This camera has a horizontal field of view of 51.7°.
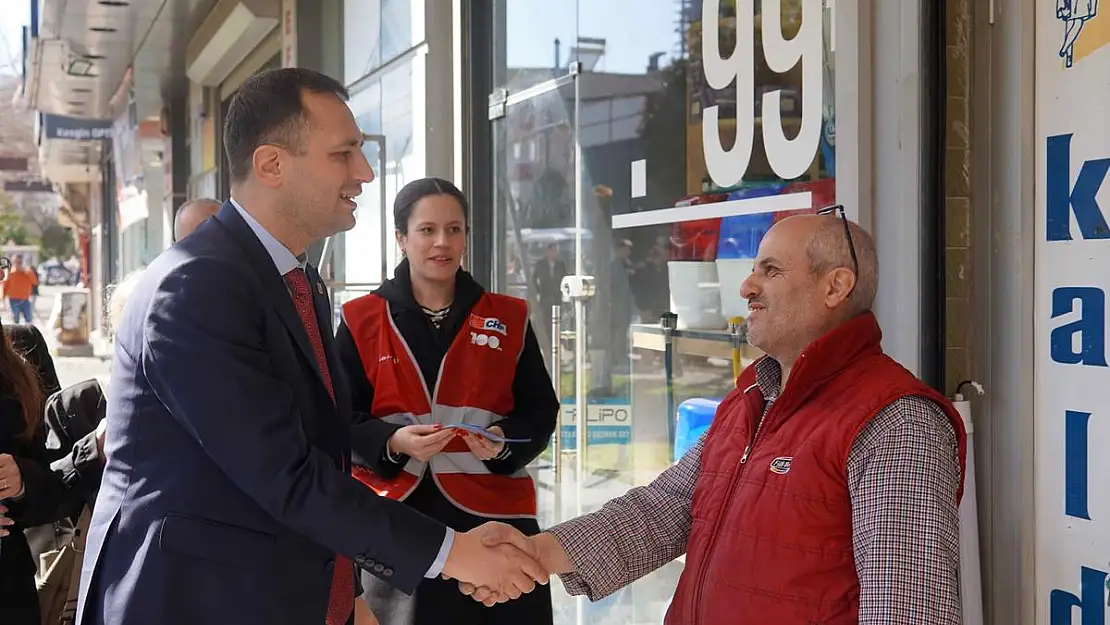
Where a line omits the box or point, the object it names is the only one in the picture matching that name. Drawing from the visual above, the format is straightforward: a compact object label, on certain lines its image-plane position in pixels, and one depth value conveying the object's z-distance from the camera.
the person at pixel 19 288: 17.22
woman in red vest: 2.84
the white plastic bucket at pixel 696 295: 3.44
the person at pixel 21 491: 2.57
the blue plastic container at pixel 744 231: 3.12
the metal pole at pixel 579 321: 4.39
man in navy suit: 1.68
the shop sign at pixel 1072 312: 2.21
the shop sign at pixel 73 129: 20.41
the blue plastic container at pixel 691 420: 3.50
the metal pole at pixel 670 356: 3.71
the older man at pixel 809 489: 1.75
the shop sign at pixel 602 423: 4.13
